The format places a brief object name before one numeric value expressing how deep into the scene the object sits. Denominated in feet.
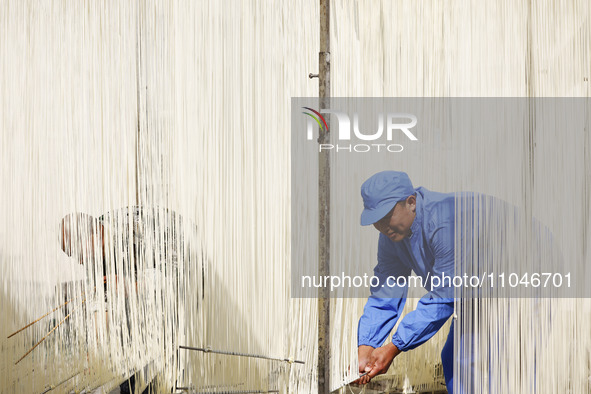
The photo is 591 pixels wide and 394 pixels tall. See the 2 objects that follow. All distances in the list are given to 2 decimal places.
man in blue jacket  27.51
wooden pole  27.46
